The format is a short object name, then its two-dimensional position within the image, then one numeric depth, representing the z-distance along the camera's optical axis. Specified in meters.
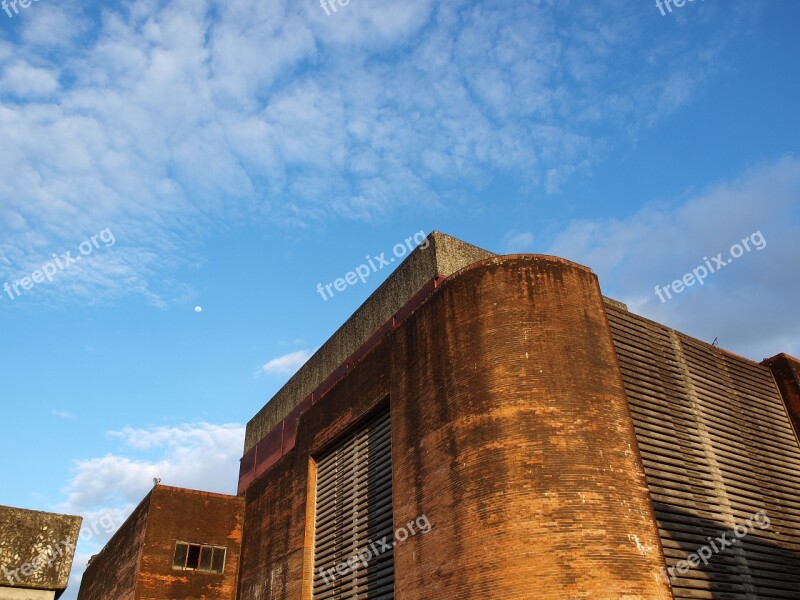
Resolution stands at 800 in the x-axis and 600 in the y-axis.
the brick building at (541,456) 10.38
